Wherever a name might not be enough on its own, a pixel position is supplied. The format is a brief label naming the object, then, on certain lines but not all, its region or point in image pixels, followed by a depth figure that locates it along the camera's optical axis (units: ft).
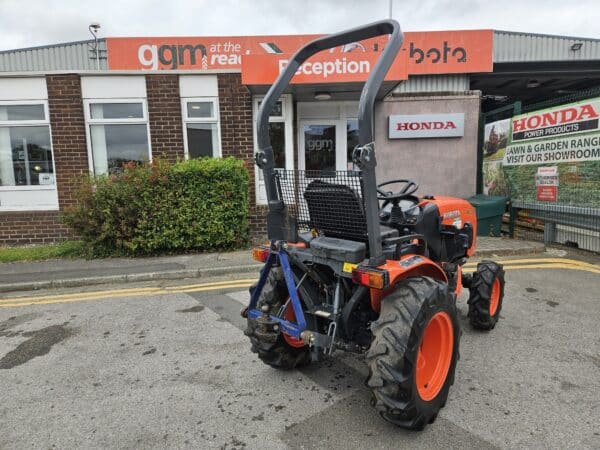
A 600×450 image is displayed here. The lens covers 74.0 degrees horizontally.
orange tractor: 7.60
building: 28.30
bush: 23.48
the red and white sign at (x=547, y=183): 23.71
